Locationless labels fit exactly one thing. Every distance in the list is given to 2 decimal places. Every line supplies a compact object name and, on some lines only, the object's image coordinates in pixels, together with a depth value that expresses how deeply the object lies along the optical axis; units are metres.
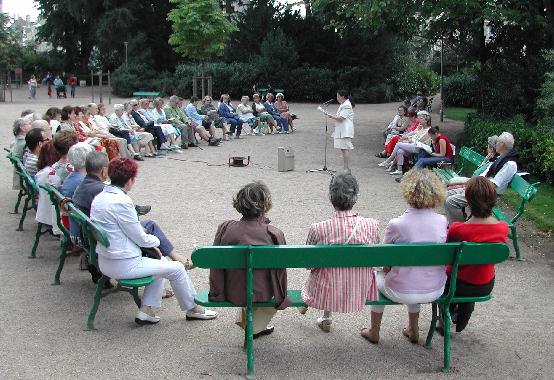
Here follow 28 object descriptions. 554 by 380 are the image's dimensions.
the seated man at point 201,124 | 17.95
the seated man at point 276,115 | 21.42
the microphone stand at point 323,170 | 13.88
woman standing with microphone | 12.89
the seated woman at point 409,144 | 12.83
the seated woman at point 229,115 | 19.53
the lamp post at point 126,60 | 42.26
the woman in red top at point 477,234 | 4.98
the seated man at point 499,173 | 7.95
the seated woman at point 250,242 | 4.76
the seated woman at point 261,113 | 20.97
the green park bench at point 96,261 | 5.21
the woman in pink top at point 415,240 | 4.86
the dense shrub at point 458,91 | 33.75
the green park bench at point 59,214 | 6.47
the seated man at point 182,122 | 17.25
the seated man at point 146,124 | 15.93
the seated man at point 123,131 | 15.00
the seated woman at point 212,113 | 18.66
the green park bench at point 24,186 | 8.04
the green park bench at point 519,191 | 7.63
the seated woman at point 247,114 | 20.57
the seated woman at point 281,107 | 21.75
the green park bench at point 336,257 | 4.52
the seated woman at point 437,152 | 11.87
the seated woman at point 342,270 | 4.79
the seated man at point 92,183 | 6.08
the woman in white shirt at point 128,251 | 5.26
